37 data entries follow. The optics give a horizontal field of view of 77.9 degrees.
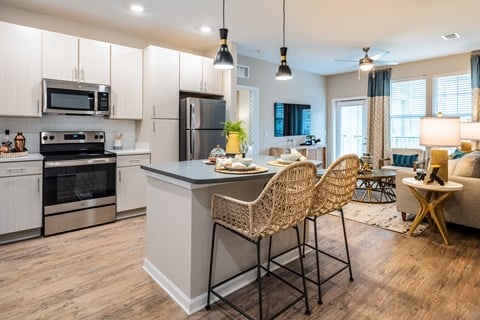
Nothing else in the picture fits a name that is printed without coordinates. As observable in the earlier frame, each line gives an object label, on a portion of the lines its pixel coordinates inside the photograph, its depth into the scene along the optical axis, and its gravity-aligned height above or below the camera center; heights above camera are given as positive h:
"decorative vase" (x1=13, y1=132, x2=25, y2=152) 3.45 +0.10
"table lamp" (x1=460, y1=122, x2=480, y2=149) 4.89 +0.37
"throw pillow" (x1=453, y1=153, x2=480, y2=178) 3.43 -0.16
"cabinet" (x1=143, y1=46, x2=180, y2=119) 4.18 +1.00
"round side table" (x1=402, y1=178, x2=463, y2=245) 3.18 -0.54
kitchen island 2.00 -0.59
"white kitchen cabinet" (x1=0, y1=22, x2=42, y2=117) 3.26 +0.91
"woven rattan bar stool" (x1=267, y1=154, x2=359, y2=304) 2.15 -0.25
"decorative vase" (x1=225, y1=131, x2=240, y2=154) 2.52 +0.08
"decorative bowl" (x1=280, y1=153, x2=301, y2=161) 2.57 -0.04
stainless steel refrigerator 4.38 +0.37
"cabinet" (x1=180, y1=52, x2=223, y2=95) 4.52 +1.22
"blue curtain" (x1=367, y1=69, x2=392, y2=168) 6.75 +0.93
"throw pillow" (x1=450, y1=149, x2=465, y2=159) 4.61 -0.03
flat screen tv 6.71 +0.79
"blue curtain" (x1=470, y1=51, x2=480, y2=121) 5.46 +1.27
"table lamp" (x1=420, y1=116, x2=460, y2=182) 3.09 +0.19
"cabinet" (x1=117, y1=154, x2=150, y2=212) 3.95 -0.42
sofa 3.31 -0.47
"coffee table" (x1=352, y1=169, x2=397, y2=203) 4.87 -0.64
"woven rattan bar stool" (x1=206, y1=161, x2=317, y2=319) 1.70 -0.33
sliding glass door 7.45 +0.69
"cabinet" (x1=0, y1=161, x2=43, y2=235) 3.12 -0.48
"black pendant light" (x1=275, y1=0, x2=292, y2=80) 3.08 +0.84
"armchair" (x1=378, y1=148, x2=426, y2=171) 6.09 -0.11
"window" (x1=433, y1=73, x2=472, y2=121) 5.79 +1.16
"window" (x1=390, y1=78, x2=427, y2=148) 6.41 +0.95
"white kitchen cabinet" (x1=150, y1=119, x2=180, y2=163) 4.25 +0.17
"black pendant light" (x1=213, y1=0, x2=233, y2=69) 2.63 +0.84
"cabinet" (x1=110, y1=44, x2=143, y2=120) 4.05 +0.96
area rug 3.73 -0.89
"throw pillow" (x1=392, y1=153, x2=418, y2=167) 6.11 -0.13
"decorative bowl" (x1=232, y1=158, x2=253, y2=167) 2.20 -0.07
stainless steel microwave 3.52 +0.67
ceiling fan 5.00 +1.54
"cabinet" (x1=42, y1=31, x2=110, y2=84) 3.51 +1.16
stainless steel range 3.40 -0.37
